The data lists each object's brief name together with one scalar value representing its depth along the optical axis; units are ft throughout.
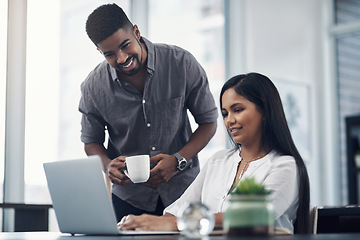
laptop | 5.80
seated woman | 6.59
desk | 5.02
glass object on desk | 5.06
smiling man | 8.44
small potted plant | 5.00
